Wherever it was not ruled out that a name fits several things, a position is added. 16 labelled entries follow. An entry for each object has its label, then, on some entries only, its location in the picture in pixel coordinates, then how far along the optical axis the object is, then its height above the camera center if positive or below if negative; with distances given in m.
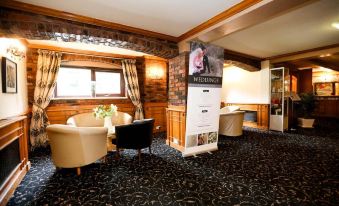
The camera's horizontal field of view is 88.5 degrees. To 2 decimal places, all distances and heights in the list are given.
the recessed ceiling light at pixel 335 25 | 3.54 +1.50
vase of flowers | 3.88 -0.32
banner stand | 3.66 +0.02
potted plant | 6.69 -0.39
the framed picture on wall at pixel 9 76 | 2.75 +0.40
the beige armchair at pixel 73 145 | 2.84 -0.77
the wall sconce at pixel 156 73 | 6.13 +0.92
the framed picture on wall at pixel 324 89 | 9.52 +0.45
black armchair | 3.41 -0.73
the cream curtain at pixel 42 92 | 4.45 +0.19
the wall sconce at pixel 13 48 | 2.97 +0.96
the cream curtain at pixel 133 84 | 5.85 +0.50
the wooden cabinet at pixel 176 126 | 4.08 -0.71
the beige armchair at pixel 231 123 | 5.39 -0.79
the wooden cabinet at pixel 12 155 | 2.24 -0.86
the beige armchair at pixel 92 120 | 4.68 -0.59
